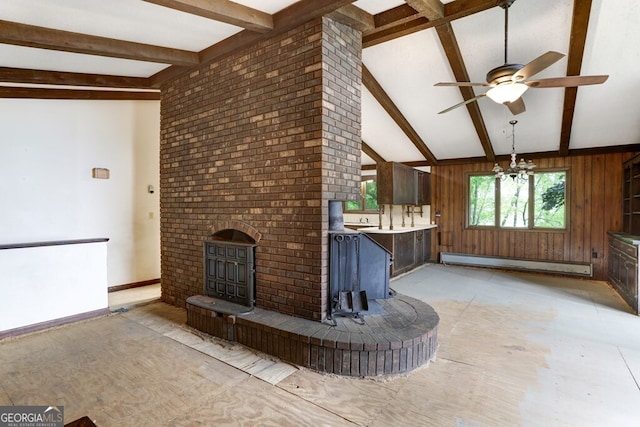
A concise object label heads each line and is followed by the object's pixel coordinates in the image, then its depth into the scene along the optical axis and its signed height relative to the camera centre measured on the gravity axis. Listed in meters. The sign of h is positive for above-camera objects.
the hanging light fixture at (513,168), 5.46 +0.69
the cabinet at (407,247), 6.16 -0.89
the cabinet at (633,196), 5.32 +0.18
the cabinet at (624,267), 4.30 -0.93
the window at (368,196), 8.82 +0.29
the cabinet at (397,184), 6.21 +0.46
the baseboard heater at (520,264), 6.27 -1.25
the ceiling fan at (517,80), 2.72 +1.19
